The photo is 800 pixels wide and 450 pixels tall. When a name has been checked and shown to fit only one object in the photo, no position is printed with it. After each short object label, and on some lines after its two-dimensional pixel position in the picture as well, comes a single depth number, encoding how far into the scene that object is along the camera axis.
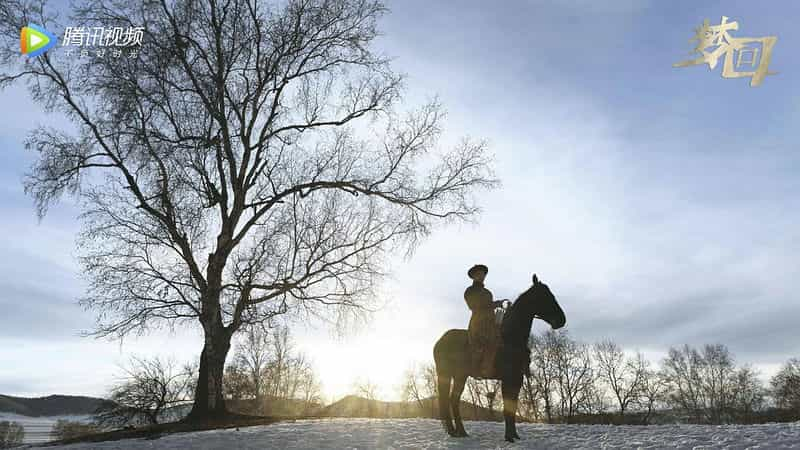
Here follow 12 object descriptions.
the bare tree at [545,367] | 47.50
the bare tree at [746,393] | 54.50
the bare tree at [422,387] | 53.19
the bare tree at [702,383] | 57.62
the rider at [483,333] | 9.28
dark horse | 8.99
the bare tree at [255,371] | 40.04
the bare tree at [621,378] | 54.33
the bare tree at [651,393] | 55.00
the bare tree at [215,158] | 14.34
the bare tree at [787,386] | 35.10
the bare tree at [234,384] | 31.67
